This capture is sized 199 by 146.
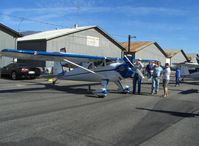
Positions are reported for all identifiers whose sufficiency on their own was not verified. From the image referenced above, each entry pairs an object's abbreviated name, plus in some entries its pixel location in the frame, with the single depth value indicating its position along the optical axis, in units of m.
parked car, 17.18
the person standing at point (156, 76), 11.56
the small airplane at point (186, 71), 18.19
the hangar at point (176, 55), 48.05
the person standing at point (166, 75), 11.09
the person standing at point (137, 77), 11.10
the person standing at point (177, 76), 16.70
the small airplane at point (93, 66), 10.81
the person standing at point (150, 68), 12.69
